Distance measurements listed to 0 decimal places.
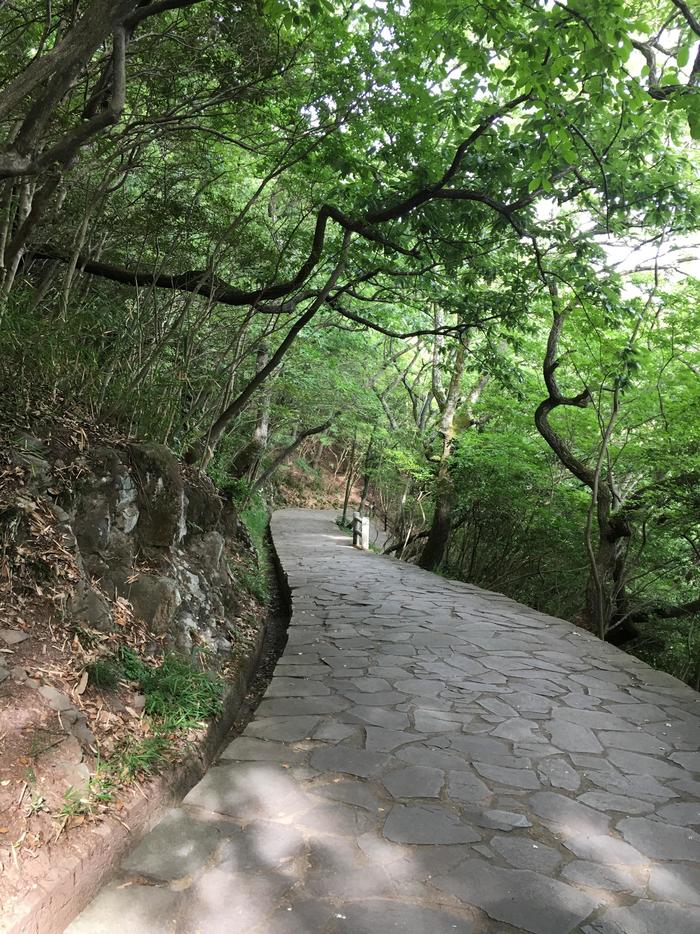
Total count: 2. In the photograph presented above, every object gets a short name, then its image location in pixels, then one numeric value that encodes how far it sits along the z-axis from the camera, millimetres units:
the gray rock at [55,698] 2896
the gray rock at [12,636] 3051
